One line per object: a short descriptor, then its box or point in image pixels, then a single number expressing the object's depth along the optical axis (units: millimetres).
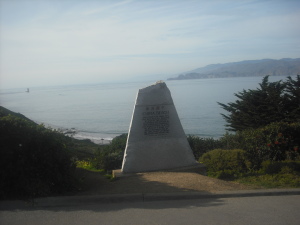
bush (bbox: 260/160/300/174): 8231
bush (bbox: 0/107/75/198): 6012
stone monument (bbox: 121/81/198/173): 8570
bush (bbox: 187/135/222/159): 13405
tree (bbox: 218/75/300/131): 17406
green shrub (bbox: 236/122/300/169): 10297
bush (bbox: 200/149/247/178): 9292
